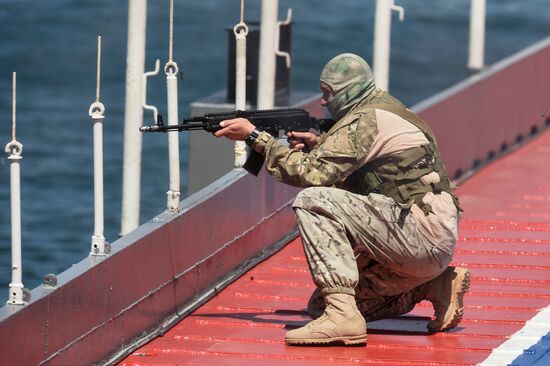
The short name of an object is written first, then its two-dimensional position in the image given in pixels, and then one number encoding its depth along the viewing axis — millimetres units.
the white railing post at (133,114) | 24345
